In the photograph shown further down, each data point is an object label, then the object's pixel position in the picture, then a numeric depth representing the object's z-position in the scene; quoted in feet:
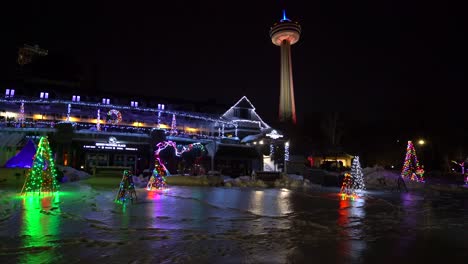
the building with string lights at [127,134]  107.34
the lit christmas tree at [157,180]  69.10
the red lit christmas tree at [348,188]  68.66
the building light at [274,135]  133.31
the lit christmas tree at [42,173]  52.90
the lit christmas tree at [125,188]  45.97
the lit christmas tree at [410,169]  105.40
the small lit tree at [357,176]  82.26
